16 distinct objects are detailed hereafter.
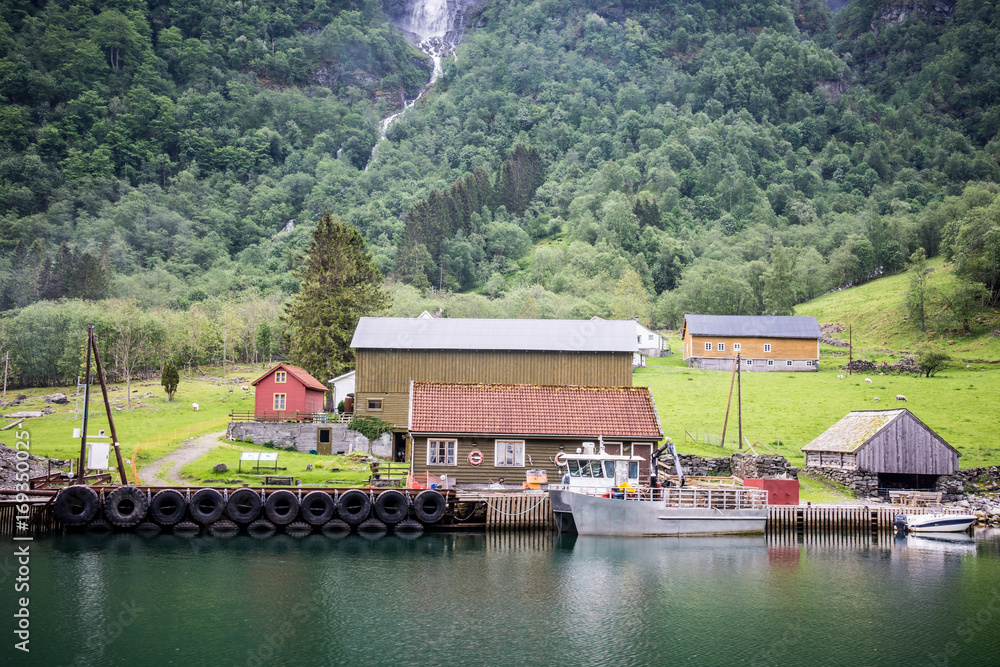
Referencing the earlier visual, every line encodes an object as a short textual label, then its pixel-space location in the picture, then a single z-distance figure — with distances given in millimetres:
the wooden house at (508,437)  43625
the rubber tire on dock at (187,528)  36875
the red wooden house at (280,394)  55094
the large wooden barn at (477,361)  54625
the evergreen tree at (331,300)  65000
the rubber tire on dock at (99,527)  36534
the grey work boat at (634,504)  37688
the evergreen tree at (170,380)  65812
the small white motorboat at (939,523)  40906
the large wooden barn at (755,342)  80750
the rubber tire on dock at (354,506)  37688
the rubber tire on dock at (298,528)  37500
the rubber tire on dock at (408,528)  37938
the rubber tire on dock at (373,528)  37781
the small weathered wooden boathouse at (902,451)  45844
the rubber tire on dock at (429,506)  38062
